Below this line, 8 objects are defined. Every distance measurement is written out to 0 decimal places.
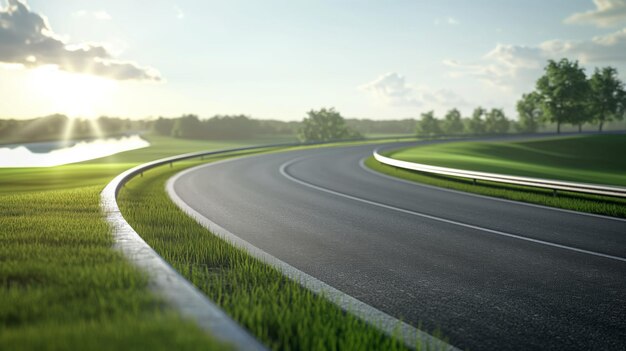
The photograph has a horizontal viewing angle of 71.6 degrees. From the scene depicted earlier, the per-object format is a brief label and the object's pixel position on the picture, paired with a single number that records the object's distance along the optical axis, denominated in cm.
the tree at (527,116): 10062
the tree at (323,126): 10550
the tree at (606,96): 7569
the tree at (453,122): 11819
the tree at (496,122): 11450
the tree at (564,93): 6612
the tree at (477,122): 11450
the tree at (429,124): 10881
